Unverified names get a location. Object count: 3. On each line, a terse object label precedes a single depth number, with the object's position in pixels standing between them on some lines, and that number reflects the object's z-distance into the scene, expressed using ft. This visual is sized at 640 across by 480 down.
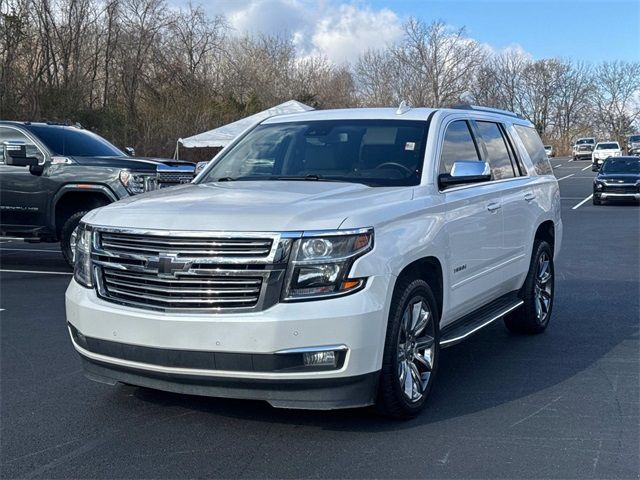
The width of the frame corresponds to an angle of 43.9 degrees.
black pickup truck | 34.76
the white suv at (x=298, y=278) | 13.52
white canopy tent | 79.92
